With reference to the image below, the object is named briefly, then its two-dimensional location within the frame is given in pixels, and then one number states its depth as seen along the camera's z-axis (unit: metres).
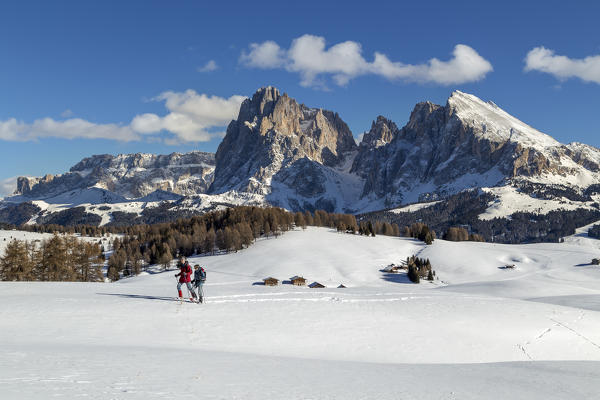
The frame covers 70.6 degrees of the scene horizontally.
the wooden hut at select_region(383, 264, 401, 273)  114.94
